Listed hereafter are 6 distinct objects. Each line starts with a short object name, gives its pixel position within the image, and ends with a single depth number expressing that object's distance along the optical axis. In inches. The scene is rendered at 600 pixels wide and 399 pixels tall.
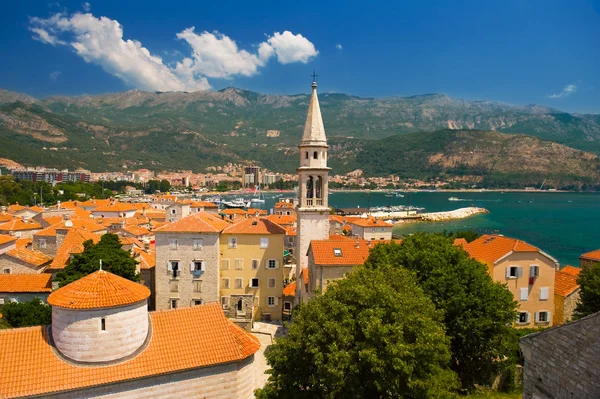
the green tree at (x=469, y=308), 738.2
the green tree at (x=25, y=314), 957.2
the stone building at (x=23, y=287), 1133.1
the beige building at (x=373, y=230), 2810.0
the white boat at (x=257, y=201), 7525.6
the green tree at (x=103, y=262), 1106.7
